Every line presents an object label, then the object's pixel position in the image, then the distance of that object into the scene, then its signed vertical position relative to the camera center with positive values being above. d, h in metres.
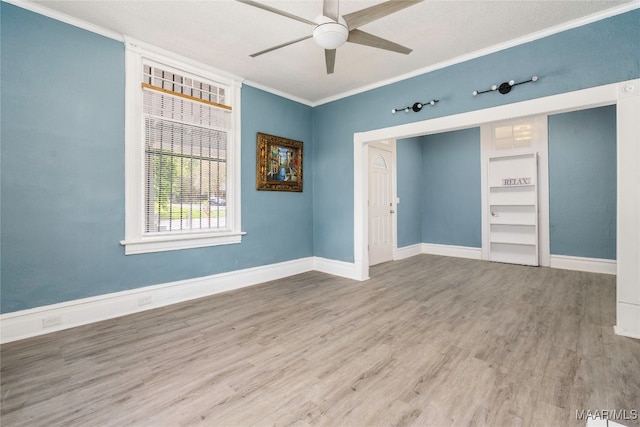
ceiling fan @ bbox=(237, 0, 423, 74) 2.07 +1.52
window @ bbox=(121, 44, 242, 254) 3.23 +0.75
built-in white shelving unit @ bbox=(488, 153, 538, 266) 5.56 +0.07
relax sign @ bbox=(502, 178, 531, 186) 5.61 +0.64
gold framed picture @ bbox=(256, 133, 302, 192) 4.48 +0.84
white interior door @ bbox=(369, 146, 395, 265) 5.77 +0.14
